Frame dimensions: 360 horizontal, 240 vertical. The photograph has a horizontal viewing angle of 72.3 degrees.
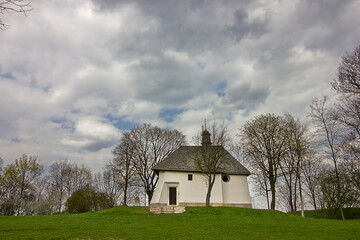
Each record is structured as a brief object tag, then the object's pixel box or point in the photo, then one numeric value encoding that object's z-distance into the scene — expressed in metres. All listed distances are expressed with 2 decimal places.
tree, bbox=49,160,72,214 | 39.81
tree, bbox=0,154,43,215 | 31.42
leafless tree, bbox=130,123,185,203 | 34.03
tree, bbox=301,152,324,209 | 26.07
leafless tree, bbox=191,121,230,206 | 24.61
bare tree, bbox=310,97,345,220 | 22.38
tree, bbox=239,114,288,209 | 24.56
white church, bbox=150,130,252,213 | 26.64
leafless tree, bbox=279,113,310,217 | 24.22
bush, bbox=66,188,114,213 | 34.06
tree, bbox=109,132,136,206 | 33.38
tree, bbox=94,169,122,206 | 40.94
